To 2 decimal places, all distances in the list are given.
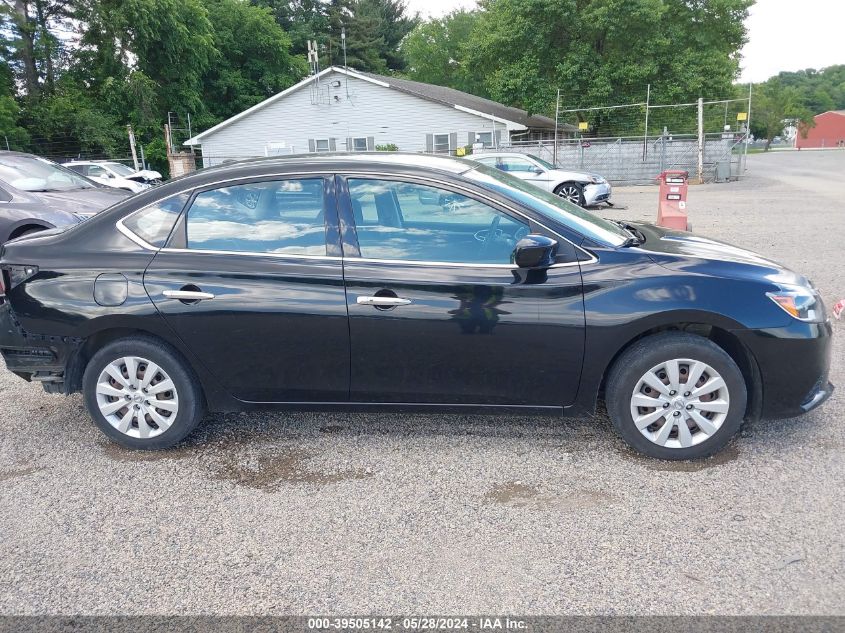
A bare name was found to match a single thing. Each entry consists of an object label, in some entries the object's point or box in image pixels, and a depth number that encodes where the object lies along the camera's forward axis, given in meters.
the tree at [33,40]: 34.38
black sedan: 3.52
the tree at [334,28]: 54.66
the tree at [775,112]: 85.88
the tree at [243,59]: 44.62
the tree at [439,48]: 60.12
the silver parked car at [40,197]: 7.66
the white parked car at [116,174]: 20.66
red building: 100.81
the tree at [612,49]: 34.16
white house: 30.89
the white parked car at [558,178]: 17.64
